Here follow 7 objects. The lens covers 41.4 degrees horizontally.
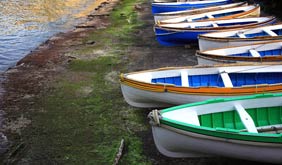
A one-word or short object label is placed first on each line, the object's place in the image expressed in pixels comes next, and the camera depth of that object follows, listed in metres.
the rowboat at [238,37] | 11.94
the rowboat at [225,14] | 16.24
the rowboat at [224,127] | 6.15
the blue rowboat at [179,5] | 19.88
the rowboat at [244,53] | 10.00
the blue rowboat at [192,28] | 14.02
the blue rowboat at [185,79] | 8.63
